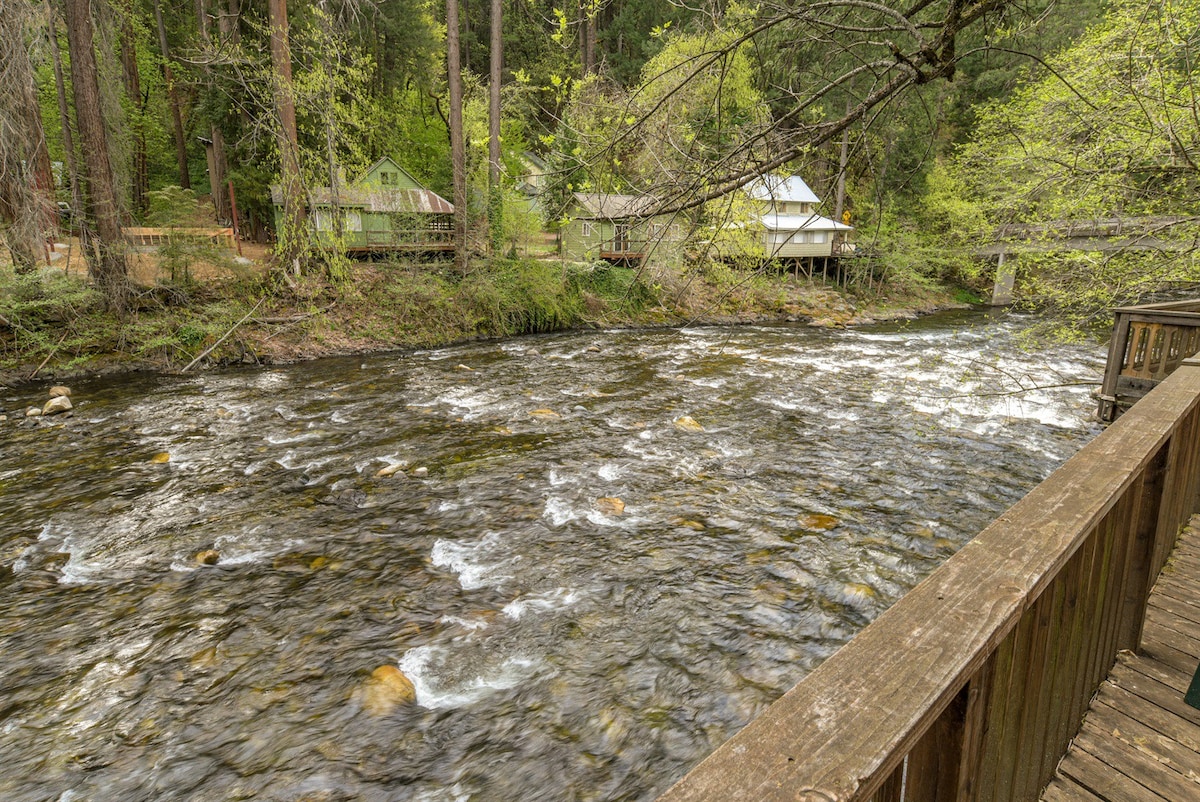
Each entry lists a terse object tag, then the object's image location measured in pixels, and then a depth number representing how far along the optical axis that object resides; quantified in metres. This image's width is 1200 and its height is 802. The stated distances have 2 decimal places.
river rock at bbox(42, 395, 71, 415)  9.72
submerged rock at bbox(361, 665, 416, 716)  4.16
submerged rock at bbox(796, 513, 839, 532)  6.55
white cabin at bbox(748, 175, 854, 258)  31.22
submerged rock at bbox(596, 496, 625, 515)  6.93
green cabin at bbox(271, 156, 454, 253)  15.12
